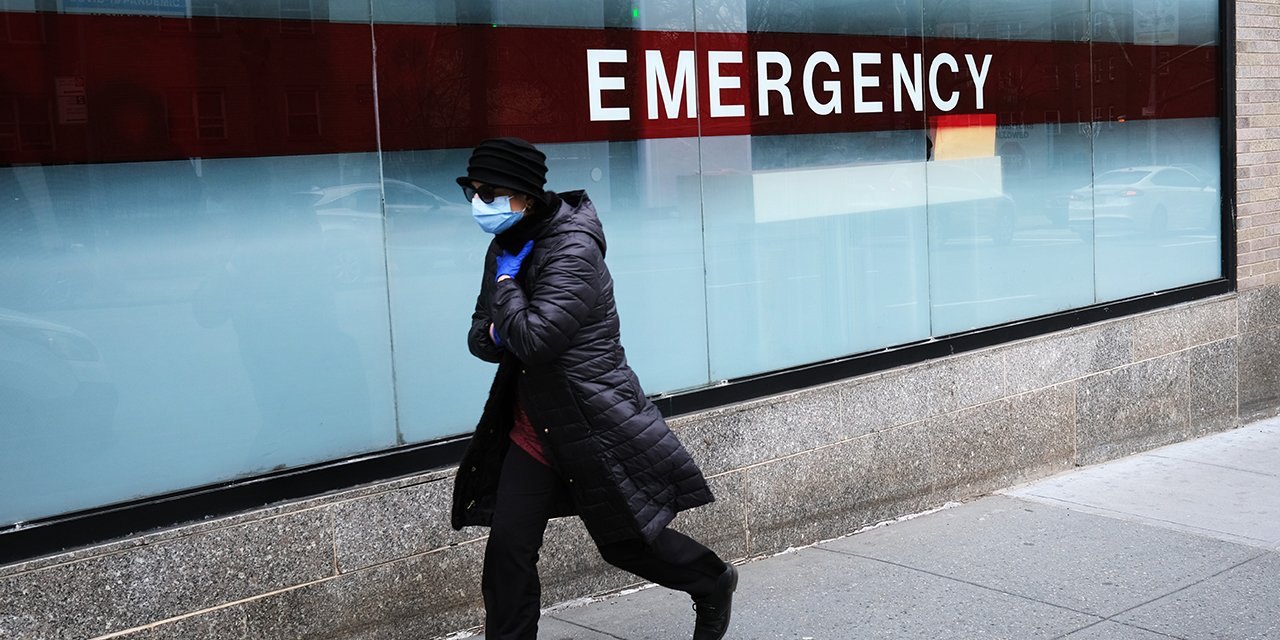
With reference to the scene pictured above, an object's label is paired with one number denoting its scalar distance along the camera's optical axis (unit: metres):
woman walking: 3.55
